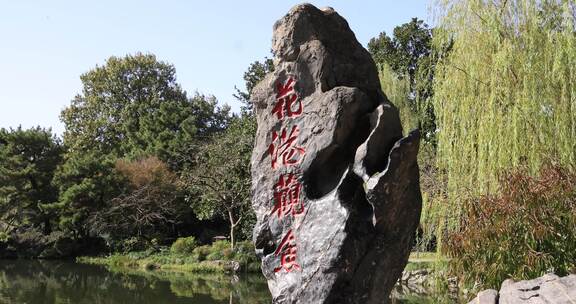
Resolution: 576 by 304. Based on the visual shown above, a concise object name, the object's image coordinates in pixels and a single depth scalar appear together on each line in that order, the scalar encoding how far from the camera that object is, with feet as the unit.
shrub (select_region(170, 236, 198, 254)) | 49.49
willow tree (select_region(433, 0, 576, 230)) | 17.38
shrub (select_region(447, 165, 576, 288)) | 15.76
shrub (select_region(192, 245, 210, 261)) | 47.26
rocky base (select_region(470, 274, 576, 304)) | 13.14
